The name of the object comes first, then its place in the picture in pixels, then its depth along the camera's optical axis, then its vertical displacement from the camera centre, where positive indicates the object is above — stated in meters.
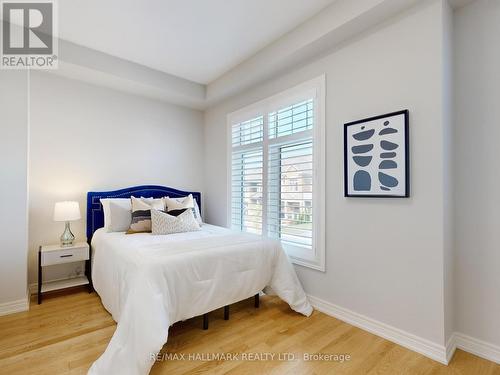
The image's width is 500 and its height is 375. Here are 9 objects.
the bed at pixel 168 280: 1.62 -0.75
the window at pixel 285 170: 2.60 +0.20
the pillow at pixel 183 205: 3.21 -0.22
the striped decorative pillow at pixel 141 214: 2.88 -0.30
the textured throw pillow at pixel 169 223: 2.81 -0.40
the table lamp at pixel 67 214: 2.78 -0.30
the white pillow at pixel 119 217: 2.97 -0.35
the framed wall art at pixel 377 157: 1.99 +0.26
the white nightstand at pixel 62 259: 2.67 -0.77
